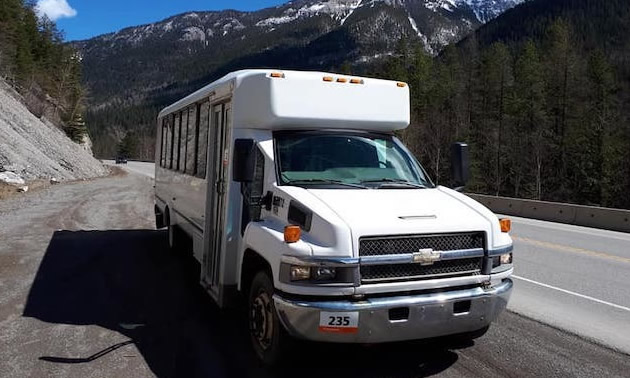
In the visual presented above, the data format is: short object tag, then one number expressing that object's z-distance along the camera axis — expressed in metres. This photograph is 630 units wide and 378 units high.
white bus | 4.16
